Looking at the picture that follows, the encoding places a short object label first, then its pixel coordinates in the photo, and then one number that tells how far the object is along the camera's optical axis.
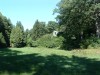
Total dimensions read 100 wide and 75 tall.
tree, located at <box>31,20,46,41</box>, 38.18
